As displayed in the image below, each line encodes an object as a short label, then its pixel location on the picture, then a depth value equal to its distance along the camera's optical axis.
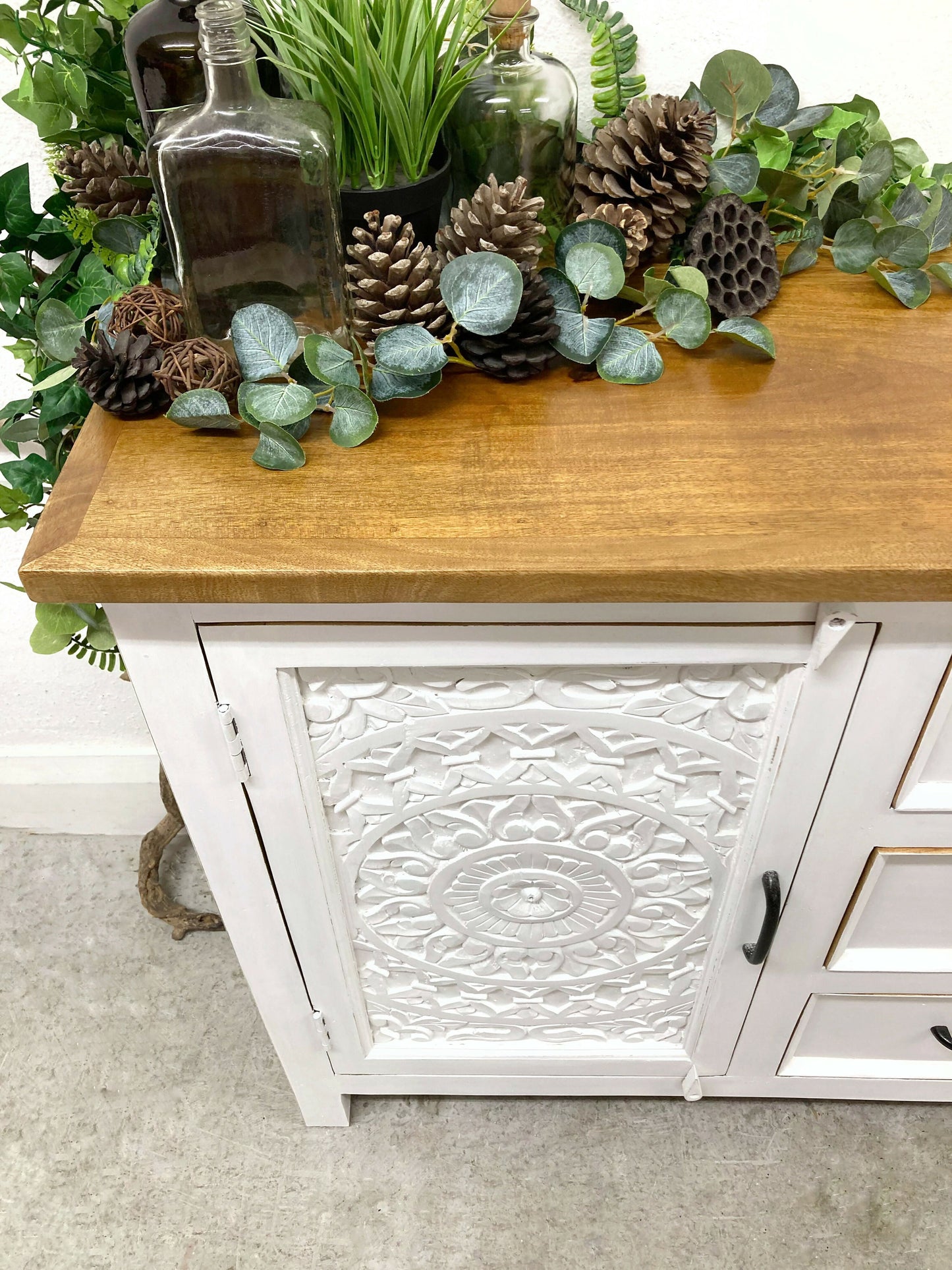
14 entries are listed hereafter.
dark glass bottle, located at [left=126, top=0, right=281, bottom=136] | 0.63
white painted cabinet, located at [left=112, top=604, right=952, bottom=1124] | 0.61
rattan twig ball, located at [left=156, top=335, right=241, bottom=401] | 0.60
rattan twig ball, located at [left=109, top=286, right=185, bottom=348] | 0.61
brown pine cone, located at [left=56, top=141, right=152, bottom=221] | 0.68
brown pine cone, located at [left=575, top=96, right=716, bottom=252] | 0.64
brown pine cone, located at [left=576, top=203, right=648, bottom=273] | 0.66
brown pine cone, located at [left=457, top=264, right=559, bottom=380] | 0.61
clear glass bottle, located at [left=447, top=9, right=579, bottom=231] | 0.67
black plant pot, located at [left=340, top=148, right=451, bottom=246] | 0.64
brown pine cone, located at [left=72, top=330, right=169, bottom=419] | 0.60
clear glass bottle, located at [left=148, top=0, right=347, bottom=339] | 0.58
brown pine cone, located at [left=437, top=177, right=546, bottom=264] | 0.59
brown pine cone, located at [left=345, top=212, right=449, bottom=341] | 0.58
